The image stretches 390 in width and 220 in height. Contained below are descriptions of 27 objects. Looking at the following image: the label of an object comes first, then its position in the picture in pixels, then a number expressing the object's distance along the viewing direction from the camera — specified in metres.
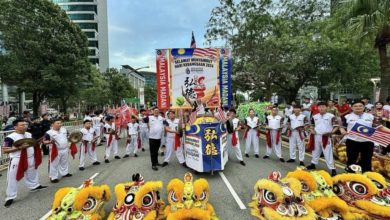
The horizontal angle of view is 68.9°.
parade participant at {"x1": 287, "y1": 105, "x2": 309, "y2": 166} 8.19
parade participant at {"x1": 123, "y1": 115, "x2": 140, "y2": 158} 10.57
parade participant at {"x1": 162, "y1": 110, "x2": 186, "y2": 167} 8.45
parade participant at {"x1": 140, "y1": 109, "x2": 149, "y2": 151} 11.66
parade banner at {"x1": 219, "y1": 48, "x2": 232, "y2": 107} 9.32
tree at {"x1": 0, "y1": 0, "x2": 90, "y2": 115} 21.39
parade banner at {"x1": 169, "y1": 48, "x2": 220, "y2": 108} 9.19
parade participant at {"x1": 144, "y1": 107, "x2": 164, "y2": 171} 8.18
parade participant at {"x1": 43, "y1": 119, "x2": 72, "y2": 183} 7.00
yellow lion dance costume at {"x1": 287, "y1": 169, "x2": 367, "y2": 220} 4.11
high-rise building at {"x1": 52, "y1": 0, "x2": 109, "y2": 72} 68.12
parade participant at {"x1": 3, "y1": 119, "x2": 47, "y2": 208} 5.64
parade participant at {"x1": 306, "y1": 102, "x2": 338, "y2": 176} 7.05
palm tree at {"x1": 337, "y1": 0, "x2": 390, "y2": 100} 9.90
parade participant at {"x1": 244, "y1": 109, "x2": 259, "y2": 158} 9.31
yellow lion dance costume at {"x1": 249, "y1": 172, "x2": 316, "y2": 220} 4.03
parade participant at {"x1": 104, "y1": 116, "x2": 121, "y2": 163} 9.73
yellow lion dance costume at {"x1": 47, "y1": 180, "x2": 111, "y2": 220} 4.13
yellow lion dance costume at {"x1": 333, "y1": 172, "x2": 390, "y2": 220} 4.09
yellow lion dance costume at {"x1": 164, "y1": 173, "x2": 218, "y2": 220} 4.08
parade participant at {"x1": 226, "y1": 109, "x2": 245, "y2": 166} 8.48
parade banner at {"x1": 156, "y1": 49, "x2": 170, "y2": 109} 9.09
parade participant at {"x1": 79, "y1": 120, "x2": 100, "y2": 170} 8.65
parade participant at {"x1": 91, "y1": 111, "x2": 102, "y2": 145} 13.00
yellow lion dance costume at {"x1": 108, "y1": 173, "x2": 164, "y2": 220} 4.10
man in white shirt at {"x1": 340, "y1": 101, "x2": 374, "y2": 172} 6.00
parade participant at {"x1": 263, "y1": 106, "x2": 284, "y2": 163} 8.91
